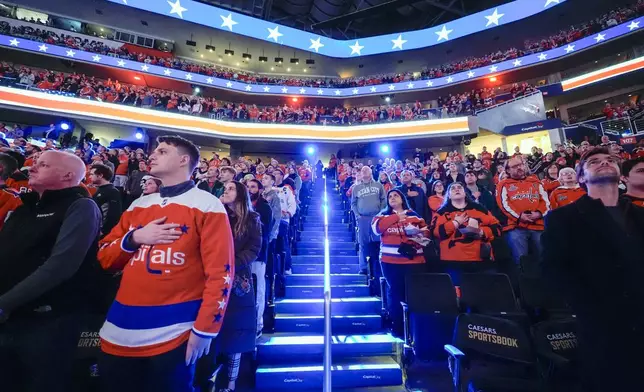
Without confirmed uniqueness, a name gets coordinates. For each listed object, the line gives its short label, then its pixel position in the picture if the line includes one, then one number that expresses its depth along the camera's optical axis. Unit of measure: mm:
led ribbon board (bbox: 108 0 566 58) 15750
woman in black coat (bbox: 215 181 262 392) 2219
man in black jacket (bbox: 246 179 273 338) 2920
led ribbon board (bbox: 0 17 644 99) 14004
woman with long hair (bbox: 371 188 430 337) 3043
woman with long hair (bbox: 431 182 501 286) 2984
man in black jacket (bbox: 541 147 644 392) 1364
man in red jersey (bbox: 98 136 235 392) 1224
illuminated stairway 2520
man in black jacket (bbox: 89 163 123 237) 2846
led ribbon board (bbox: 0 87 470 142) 11945
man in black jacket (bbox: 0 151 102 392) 1448
